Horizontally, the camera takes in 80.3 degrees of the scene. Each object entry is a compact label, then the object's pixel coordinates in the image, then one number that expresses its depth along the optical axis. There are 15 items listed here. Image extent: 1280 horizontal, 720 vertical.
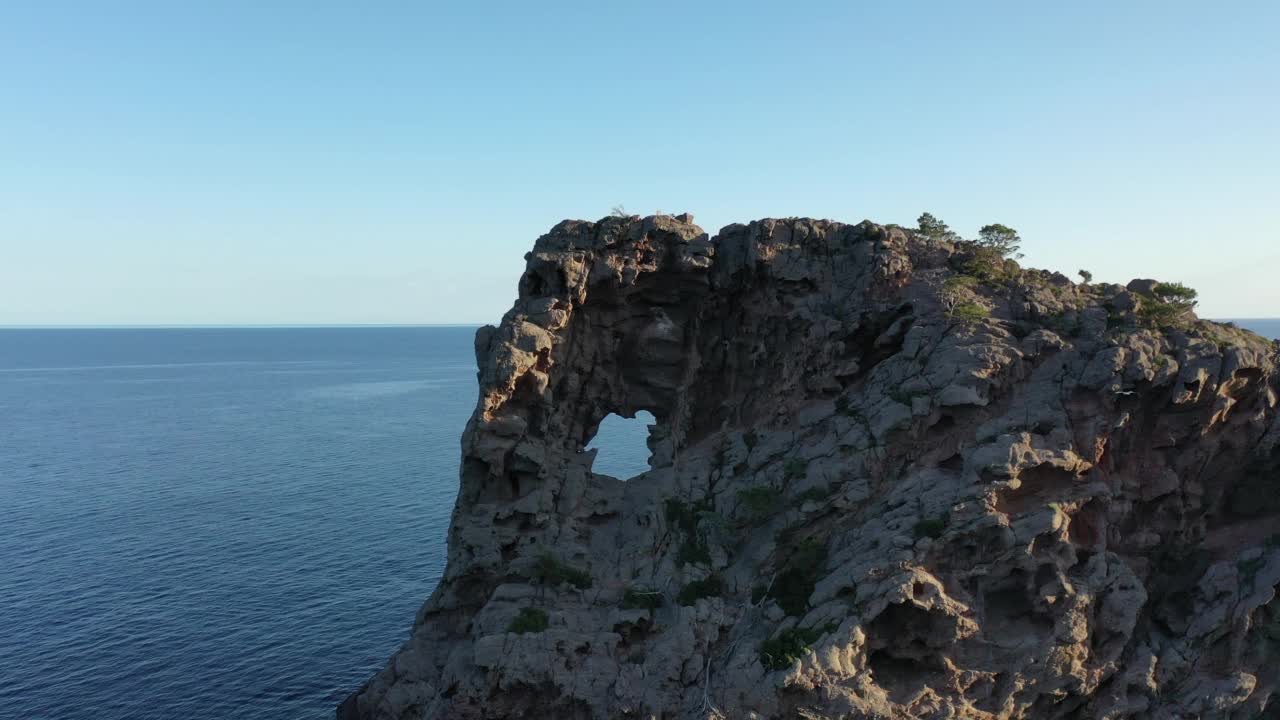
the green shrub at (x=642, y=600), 45.22
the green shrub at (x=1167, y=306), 45.84
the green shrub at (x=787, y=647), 37.53
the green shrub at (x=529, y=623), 44.25
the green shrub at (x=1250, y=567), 39.47
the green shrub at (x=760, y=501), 46.69
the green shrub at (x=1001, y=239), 56.31
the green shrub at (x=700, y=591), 44.72
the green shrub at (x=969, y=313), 47.47
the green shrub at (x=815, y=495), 45.25
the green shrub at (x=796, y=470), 47.19
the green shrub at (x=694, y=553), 47.47
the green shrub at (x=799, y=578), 41.22
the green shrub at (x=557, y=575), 48.00
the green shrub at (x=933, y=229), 57.79
